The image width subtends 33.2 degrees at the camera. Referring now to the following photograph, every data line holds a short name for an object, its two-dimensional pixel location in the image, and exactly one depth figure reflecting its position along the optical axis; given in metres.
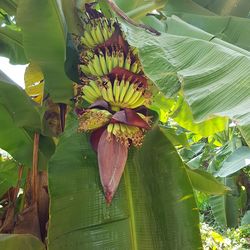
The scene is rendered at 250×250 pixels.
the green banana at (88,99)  0.88
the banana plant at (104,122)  0.77
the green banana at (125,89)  0.84
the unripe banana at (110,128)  0.82
